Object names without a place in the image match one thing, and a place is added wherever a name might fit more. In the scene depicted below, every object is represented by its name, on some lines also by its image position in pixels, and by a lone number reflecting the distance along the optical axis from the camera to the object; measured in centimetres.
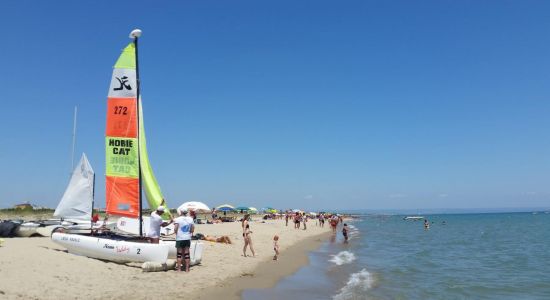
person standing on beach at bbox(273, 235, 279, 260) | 1849
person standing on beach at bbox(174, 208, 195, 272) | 1246
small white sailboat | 1962
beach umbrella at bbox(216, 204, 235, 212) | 5802
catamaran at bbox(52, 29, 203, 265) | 1446
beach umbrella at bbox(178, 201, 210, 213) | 3809
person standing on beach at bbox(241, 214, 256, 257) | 1703
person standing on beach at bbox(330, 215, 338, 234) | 4682
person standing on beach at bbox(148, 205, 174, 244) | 1273
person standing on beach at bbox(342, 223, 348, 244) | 3308
